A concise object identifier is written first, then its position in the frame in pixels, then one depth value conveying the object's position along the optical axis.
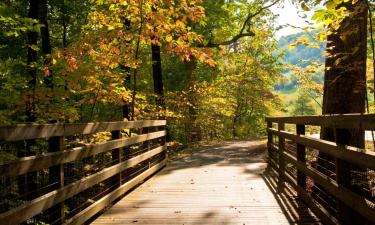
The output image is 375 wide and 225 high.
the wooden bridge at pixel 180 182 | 4.20
